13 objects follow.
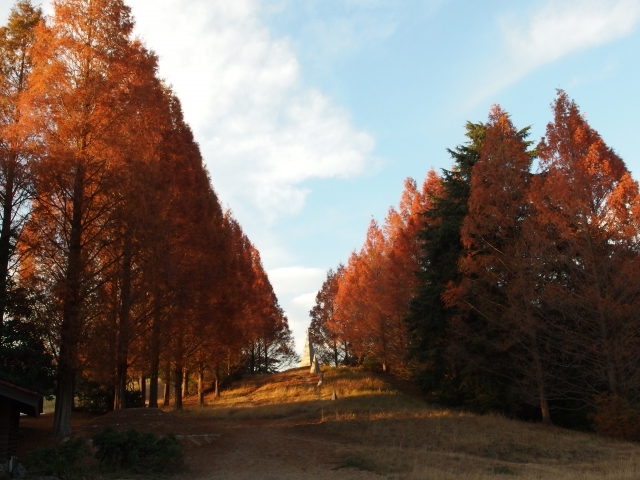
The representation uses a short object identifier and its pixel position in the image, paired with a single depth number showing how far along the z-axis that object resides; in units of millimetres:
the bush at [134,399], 25609
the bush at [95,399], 23281
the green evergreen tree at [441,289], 23250
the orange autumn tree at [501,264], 20156
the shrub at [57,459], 10672
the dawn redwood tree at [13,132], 13992
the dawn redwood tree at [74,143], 13469
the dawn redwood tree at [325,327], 49284
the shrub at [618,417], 16922
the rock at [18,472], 10586
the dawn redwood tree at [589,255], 17828
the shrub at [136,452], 11852
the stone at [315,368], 36338
